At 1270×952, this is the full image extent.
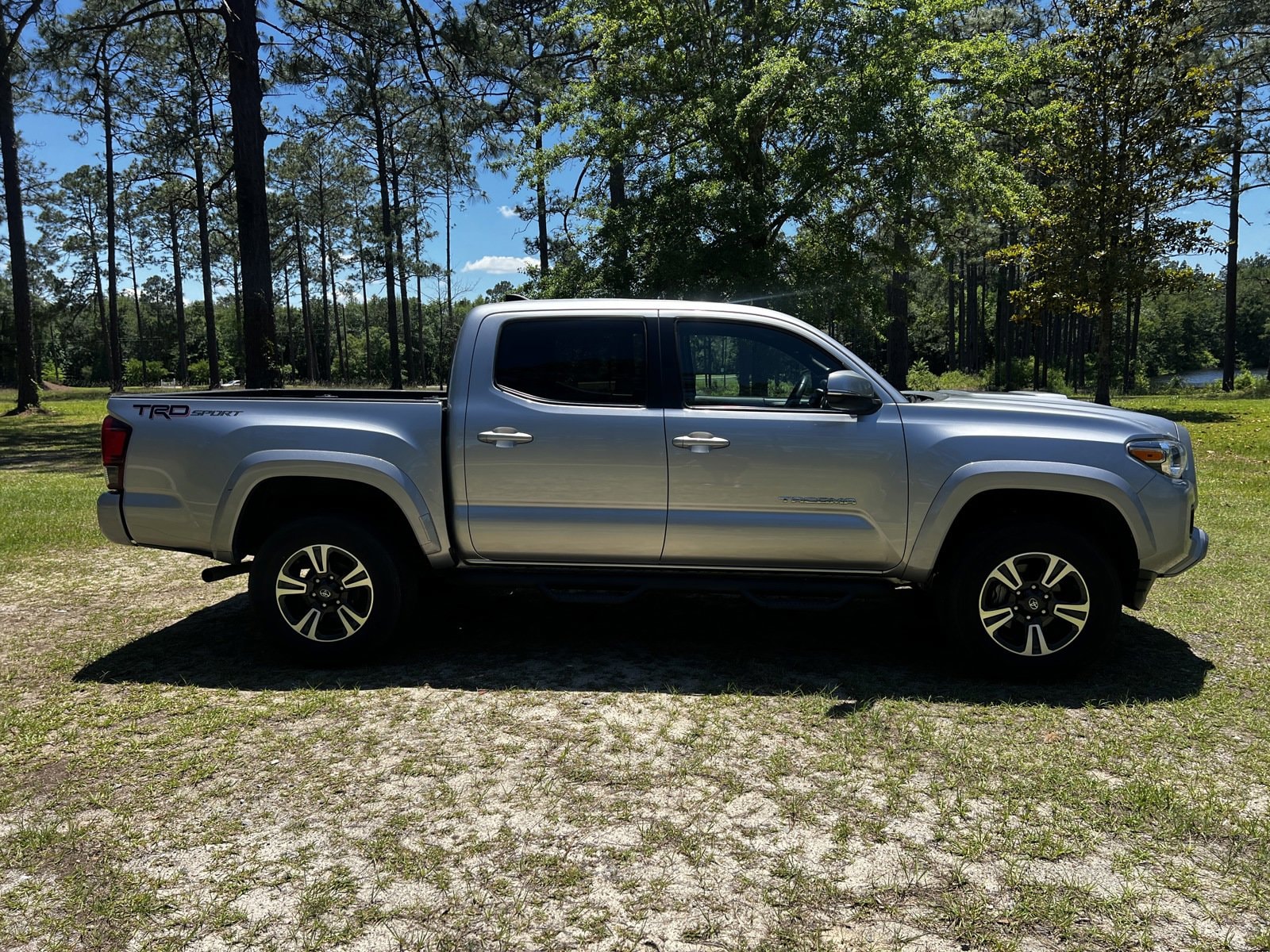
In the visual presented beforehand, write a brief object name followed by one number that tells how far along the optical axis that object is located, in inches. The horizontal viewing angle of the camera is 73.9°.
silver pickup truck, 170.9
